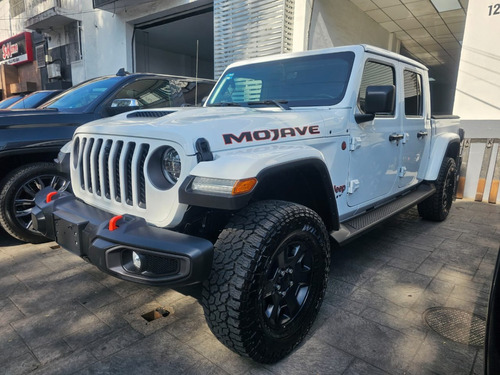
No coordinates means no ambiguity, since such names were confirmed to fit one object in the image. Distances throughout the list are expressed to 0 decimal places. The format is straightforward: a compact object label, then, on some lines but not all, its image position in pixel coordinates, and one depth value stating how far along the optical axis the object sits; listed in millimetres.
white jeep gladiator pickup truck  1749
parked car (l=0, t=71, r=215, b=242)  3393
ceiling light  8477
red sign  16734
